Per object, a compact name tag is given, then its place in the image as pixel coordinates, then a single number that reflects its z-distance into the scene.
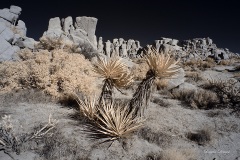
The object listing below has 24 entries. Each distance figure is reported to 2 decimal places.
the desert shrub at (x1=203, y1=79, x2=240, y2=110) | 8.36
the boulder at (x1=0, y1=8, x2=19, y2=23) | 23.81
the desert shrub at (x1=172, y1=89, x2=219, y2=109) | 8.43
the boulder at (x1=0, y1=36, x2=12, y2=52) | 13.15
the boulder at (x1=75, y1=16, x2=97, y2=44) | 38.62
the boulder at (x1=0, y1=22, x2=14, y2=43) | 14.75
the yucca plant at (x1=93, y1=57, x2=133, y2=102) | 6.13
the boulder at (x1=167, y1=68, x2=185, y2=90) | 11.31
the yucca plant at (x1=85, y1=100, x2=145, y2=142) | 5.28
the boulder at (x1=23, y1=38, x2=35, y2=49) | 15.22
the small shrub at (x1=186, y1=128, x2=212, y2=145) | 5.65
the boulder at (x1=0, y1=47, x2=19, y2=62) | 12.42
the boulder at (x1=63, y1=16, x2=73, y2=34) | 35.70
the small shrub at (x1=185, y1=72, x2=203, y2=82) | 13.39
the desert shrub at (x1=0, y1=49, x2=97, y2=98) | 8.27
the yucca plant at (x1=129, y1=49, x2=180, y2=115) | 5.62
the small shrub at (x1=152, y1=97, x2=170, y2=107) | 8.45
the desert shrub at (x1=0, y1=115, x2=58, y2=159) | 4.66
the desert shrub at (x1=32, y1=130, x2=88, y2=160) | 4.55
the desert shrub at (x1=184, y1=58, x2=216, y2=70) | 20.02
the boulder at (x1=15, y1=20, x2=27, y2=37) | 27.45
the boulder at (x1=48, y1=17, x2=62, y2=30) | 35.25
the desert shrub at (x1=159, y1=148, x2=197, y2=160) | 4.53
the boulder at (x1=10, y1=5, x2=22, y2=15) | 26.23
